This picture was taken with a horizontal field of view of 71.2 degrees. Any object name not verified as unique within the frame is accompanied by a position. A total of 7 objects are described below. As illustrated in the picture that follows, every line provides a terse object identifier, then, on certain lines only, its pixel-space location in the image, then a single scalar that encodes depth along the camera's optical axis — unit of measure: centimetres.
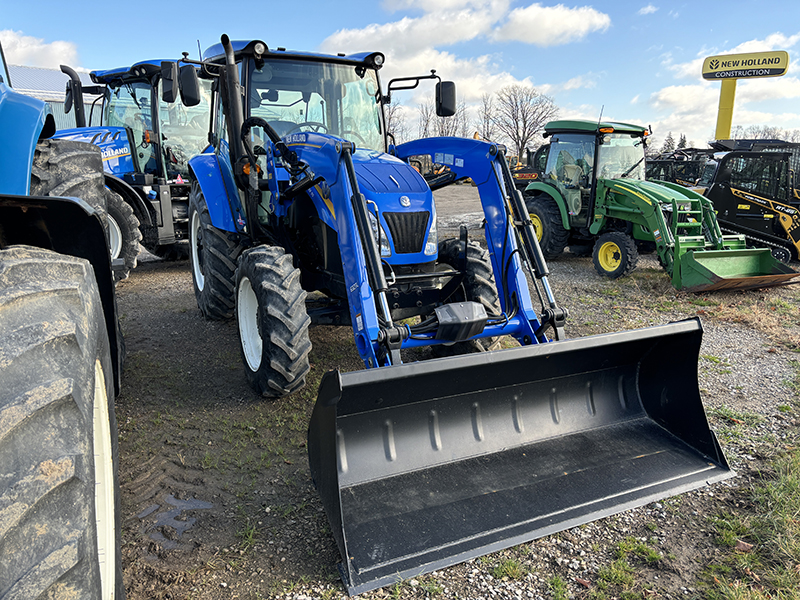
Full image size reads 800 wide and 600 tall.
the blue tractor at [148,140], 821
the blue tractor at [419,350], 265
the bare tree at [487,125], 4088
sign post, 2317
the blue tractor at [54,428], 108
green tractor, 798
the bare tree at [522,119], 4075
